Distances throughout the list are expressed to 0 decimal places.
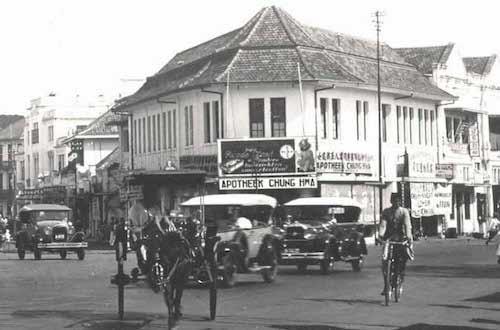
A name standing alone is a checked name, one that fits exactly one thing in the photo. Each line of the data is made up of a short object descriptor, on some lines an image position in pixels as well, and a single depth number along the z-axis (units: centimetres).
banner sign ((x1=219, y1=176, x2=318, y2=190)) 4972
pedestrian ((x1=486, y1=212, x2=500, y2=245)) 5022
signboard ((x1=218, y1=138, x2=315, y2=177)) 4975
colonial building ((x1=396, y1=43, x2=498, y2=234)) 6291
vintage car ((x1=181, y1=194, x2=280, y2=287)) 2286
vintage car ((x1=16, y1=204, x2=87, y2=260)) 4028
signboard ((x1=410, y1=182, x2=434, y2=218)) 5741
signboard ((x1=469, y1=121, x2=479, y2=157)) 6625
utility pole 5236
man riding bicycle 1827
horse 1420
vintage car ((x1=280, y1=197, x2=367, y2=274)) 2734
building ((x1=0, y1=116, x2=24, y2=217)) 11152
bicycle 1786
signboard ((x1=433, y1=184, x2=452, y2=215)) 5975
